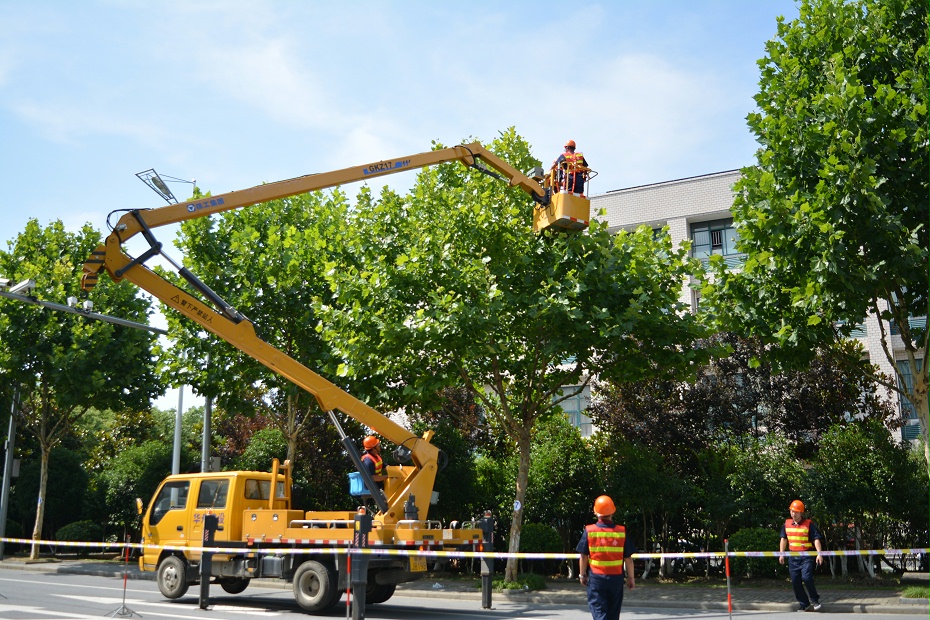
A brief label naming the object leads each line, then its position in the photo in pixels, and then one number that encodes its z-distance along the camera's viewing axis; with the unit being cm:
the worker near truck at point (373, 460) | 1424
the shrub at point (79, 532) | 2811
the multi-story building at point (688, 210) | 3203
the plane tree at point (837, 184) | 1404
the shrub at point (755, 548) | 1830
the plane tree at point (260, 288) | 2198
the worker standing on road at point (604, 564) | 841
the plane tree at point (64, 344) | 2567
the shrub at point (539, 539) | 2016
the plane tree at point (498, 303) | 1712
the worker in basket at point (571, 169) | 1558
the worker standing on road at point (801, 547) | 1378
